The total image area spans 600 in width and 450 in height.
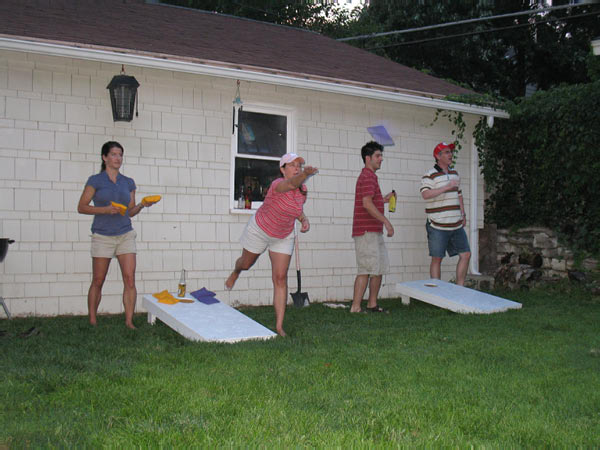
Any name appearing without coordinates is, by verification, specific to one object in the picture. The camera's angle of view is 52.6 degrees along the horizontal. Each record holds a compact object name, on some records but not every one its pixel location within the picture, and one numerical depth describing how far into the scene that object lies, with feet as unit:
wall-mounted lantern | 21.97
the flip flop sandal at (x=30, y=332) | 17.34
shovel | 24.52
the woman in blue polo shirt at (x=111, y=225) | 18.35
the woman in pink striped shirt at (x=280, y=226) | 17.29
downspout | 31.06
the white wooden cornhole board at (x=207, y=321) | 16.33
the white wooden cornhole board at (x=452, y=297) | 21.85
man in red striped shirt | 21.99
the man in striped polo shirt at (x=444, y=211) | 25.09
